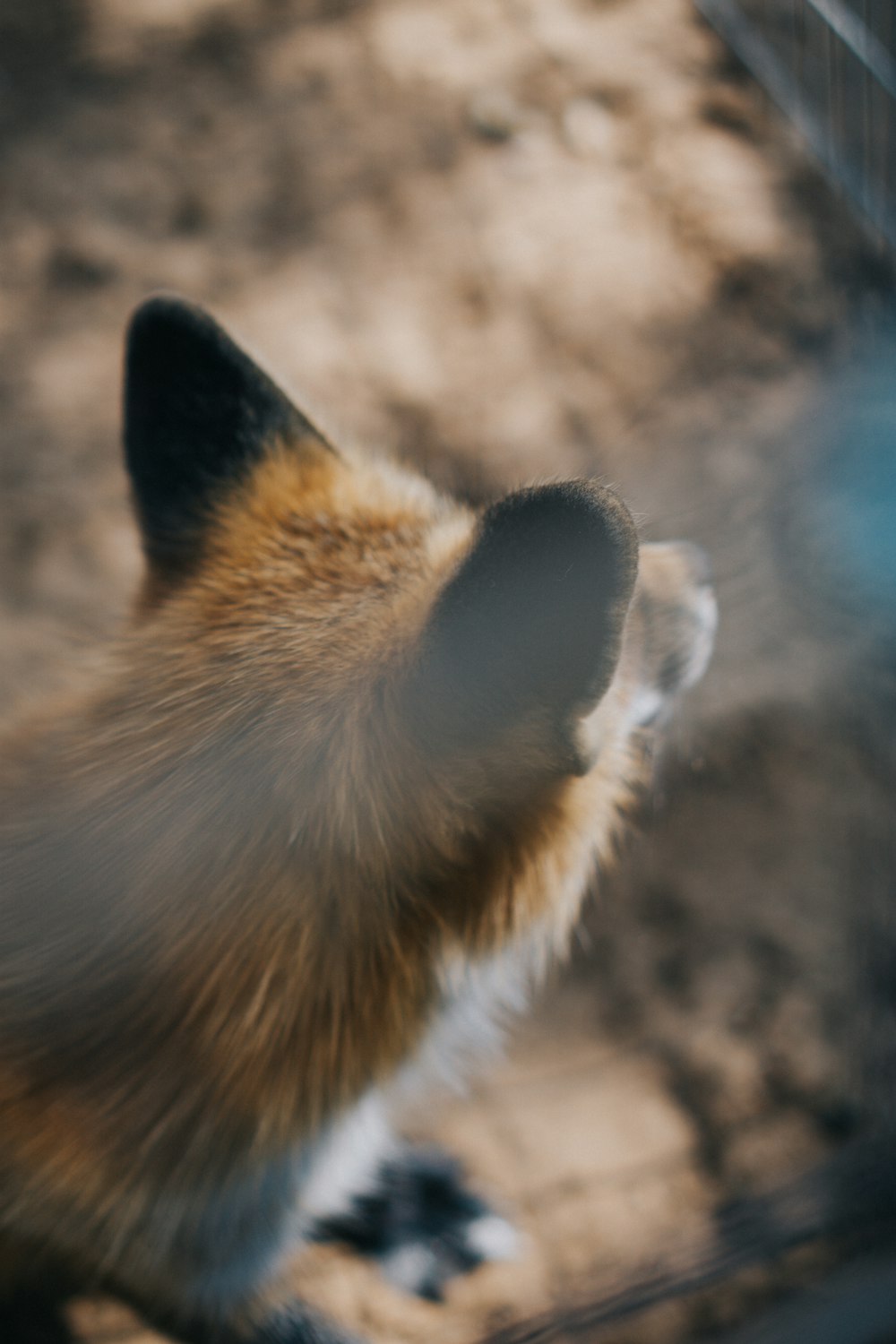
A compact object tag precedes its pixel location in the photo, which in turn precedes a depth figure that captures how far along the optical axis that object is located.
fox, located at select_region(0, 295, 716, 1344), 0.89
